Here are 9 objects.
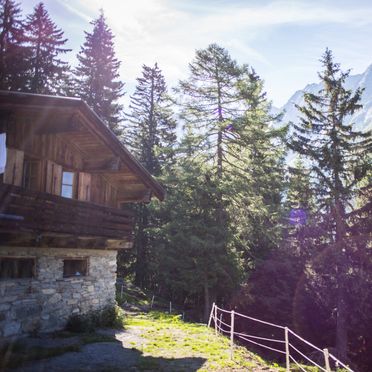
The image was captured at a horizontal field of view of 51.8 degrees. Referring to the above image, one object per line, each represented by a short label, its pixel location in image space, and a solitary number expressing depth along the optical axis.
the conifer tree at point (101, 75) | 31.25
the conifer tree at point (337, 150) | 21.72
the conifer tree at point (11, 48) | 25.31
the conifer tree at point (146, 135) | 32.09
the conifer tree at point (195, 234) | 22.41
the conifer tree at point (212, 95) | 23.62
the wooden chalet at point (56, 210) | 9.54
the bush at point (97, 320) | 11.44
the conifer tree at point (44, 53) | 27.17
